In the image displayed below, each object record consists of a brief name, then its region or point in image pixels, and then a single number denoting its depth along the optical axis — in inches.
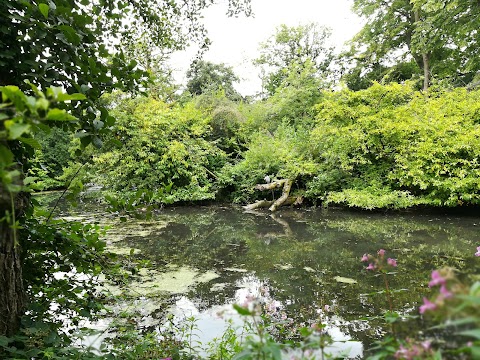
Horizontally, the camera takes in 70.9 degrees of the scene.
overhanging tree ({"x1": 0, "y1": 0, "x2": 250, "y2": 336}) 48.1
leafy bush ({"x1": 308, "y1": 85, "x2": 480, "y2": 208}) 288.0
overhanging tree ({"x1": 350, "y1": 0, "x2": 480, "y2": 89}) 386.6
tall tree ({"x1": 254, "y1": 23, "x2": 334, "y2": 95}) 823.7
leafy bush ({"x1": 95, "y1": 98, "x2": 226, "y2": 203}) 402.6
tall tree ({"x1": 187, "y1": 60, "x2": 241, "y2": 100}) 786.2
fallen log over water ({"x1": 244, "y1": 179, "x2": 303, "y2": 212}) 385.5
